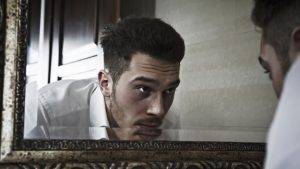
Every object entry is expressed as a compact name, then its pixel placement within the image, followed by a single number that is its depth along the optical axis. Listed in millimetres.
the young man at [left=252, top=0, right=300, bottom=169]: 342
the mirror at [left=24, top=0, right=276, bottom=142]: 576
